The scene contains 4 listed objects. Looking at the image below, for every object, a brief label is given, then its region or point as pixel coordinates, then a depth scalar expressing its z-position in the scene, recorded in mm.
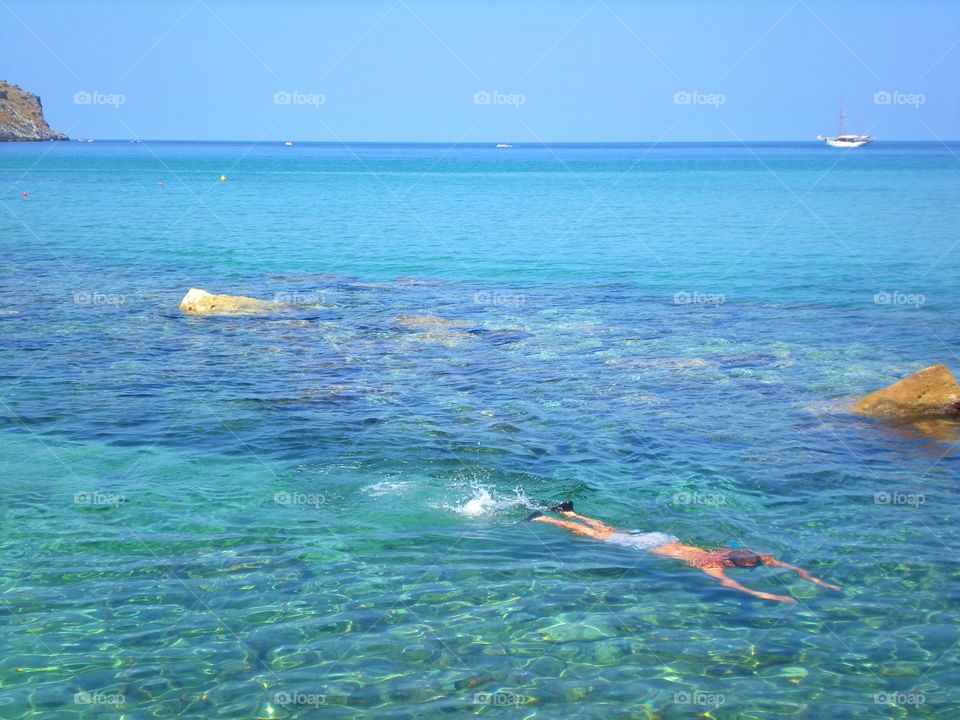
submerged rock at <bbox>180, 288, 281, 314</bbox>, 28828
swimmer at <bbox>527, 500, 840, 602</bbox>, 11789
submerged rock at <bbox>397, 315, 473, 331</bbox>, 27312
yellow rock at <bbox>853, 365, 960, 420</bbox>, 18172
